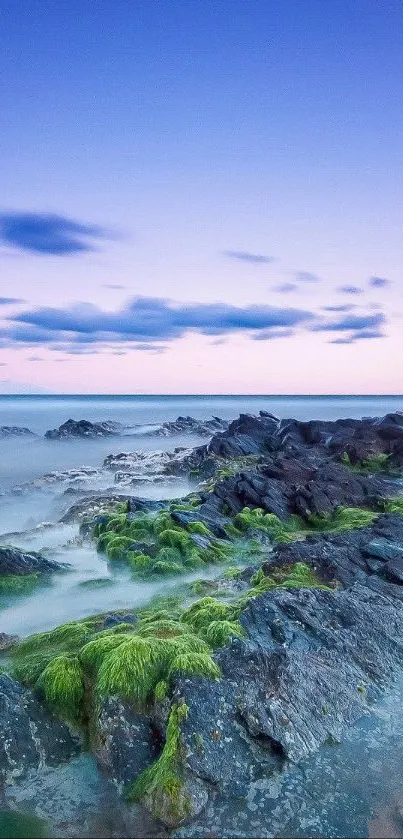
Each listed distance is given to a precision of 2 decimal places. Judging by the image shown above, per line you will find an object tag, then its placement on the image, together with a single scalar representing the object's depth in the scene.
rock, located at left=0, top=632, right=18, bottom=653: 9.16
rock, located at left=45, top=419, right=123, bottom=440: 60.75
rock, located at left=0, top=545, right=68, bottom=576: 13.11
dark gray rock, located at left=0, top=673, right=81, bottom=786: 6.38
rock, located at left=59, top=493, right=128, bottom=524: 19.58
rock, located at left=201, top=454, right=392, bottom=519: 18.12
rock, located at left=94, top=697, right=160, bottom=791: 6.31
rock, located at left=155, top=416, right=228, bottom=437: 59.03
